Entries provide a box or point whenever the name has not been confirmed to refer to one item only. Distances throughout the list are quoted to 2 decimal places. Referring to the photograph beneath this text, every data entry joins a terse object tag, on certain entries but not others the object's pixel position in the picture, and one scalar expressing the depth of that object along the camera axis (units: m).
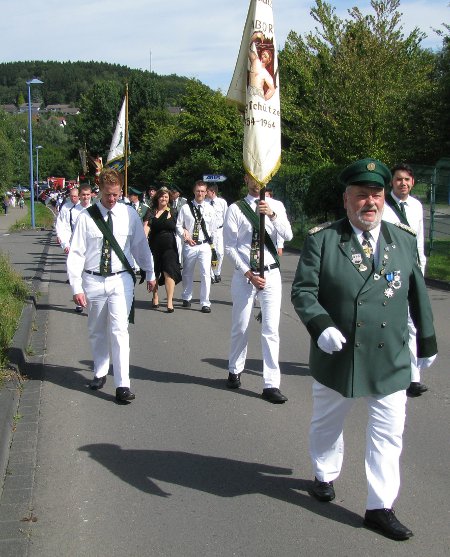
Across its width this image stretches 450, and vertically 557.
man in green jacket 4.20
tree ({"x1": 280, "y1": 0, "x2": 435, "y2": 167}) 26.18
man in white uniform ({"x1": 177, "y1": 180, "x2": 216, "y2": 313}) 12.62
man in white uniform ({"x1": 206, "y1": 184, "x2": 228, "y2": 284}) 13.85
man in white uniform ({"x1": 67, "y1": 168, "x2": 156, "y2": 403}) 7.04
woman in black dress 12.55
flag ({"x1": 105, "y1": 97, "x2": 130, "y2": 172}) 14.75
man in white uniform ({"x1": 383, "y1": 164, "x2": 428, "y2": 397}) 6.99
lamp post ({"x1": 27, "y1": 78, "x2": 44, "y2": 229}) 38.22
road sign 27.78
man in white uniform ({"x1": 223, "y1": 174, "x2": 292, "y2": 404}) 6.98
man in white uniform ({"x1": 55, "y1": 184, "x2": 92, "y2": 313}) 12.20
